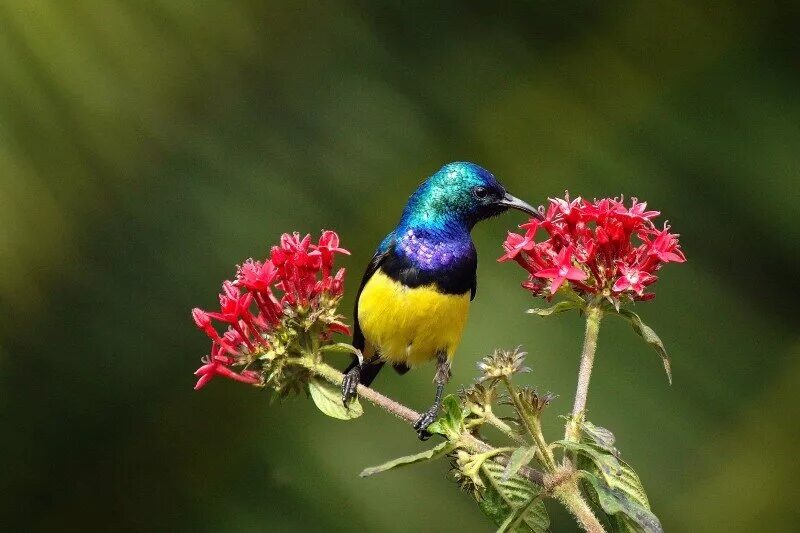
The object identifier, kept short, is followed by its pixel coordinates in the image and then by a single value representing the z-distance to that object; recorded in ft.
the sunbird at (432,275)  12.31
